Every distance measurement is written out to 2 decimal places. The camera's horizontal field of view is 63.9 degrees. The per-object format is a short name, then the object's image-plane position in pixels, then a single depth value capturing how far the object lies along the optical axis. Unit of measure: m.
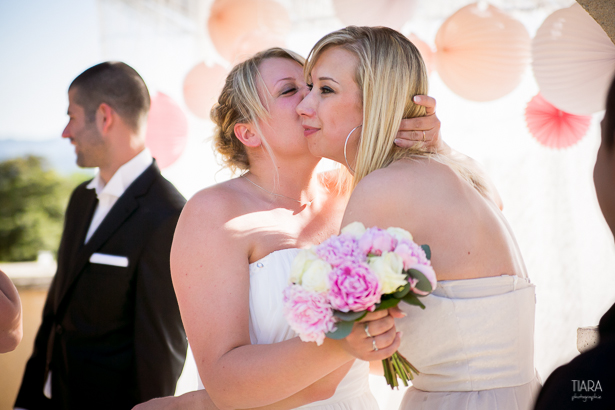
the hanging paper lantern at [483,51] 3.50
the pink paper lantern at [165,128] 4.08
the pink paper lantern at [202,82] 3.96
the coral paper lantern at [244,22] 3.79
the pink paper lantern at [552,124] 3.76
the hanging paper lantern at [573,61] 3.15
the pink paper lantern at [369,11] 3.54
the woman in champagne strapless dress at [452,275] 1.86
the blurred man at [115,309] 2.95
